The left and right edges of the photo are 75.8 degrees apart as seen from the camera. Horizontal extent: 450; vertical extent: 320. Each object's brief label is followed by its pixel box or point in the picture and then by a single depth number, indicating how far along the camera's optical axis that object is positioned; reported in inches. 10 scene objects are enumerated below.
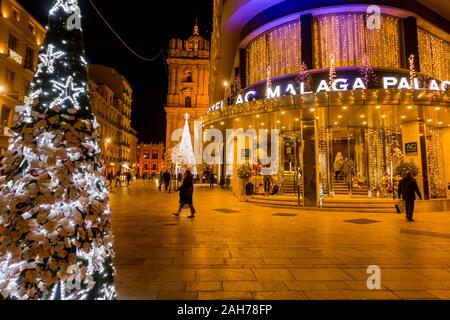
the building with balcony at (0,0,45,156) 953.5
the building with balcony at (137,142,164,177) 4301.2
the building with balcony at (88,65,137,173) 2033.7
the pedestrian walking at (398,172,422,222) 402.3
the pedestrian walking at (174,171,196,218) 413.9
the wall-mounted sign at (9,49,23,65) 989.9
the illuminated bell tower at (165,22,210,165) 2588.6
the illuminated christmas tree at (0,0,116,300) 97.3
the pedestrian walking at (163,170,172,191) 968.3
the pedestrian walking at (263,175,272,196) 730.2
